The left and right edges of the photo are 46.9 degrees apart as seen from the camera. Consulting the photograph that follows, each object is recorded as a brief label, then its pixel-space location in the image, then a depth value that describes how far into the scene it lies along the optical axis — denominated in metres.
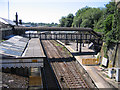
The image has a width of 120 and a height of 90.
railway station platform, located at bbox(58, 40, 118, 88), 15.73
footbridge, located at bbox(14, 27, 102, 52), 28.44
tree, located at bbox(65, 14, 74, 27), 96.53
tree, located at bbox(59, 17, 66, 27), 101.40
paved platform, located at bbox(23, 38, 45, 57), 12.56
